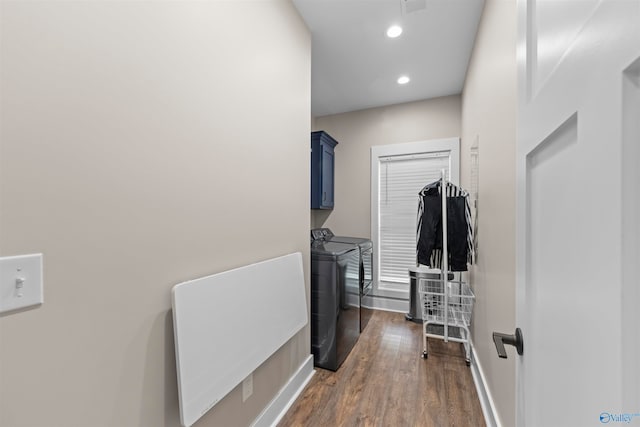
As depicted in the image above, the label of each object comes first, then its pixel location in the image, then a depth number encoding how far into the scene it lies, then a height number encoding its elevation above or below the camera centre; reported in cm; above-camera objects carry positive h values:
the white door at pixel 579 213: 32 +0
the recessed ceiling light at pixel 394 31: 209 +144
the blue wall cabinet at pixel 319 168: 331 +56
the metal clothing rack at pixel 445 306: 226 -83
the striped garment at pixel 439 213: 226 -3
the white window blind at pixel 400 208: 342 +6
